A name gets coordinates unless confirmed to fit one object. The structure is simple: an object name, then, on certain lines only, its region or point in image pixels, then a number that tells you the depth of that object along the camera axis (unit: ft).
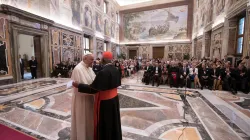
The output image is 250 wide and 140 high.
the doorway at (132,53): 73.27
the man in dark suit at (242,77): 18.69
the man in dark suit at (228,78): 19.22
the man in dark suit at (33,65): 28.71
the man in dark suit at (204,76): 21.45
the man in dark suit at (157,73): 24.08
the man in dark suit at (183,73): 22.24
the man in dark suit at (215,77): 20.41
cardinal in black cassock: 5.81
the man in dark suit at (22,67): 30.19
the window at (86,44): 46.34
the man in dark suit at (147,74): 24.98
